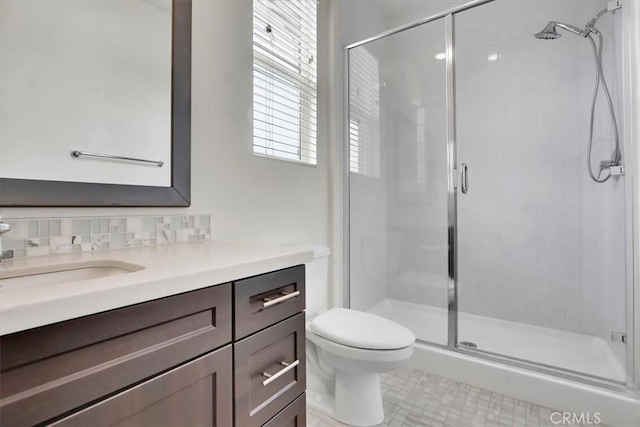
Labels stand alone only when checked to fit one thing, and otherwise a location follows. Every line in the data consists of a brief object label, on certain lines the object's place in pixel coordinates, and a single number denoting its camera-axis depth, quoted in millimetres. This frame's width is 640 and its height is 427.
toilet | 1301
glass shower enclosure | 2029
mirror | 841
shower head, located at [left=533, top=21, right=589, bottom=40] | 1968
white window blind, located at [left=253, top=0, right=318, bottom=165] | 1586
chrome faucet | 675
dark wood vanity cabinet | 433
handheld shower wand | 1647
